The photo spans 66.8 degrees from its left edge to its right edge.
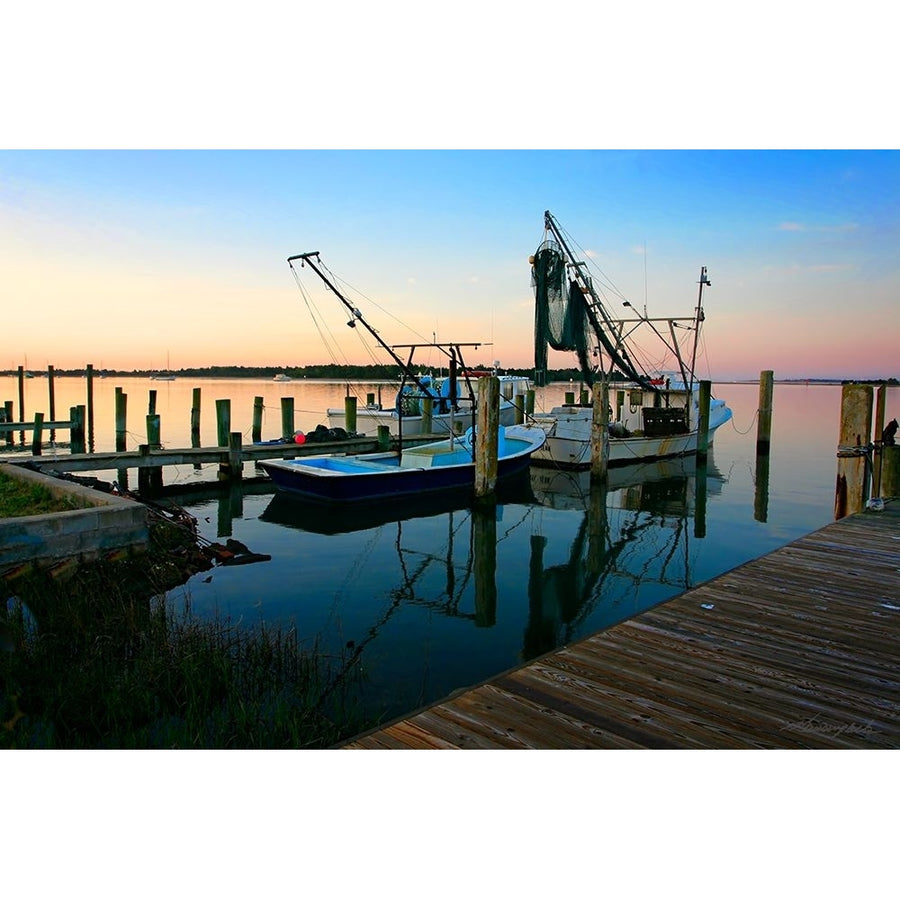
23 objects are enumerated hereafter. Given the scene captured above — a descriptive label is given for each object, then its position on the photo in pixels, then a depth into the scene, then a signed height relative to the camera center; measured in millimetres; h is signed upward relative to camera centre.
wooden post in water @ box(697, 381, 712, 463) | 22219 -890
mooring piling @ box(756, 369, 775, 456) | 22933 -304
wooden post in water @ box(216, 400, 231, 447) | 19500 -846
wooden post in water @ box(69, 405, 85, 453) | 19906 -1304
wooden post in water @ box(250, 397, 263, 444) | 20953 -976
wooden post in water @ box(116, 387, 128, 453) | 20766 -971
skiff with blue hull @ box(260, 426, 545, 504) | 14203 -1734
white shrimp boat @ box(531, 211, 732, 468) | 18484 +689
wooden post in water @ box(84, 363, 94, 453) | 25194 -538
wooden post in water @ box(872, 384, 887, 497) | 12405 -698
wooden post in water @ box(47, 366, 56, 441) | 27075 -135
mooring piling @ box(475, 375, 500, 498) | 13884 -805
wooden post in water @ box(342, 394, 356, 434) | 22484 -746
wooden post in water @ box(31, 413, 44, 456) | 22609 -1643
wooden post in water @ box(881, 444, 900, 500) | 10758 -1080
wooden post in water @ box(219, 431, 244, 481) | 17297 -1775
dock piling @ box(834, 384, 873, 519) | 10008 -606
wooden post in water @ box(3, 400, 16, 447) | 27188 -1079
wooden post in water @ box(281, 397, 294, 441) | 20906 -798
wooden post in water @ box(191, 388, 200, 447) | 21198 -939
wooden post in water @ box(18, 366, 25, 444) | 28950 -331
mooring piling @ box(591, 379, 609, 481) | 18219 -1119
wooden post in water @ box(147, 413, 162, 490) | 16969 -1364
